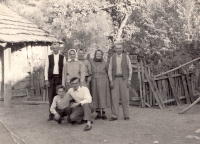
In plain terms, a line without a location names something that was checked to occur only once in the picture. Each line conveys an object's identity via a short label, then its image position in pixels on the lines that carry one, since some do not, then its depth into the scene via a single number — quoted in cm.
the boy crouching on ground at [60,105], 667
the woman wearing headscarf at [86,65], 738
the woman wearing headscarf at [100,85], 741
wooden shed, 1027
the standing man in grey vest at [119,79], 740
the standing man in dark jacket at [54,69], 745
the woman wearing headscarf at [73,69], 720
